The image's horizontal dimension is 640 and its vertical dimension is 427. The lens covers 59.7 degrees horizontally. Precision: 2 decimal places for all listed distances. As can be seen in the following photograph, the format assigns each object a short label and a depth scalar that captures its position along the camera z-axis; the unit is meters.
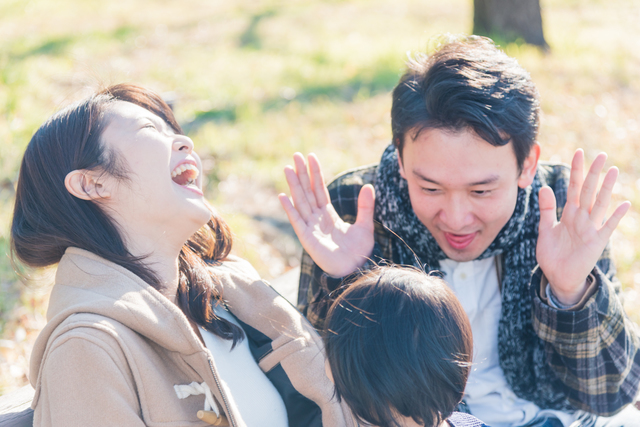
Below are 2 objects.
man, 2.07
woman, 1.55
